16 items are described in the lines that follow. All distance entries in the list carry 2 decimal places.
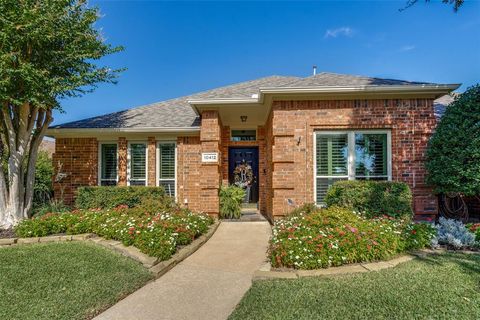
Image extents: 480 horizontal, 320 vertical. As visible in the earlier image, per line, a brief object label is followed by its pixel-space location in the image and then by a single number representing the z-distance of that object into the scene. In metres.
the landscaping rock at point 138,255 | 4.22
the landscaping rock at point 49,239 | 5.28
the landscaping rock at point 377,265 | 3.72
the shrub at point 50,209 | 7.12
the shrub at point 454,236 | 4.57
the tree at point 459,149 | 5.64
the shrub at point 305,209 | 5.99
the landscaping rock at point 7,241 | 5.20
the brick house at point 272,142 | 6.97
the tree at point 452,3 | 6.34
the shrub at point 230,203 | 8.32
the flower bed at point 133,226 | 4.71
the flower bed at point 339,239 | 3.88
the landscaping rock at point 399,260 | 3.90
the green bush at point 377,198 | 5.82
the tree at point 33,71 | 5.82
